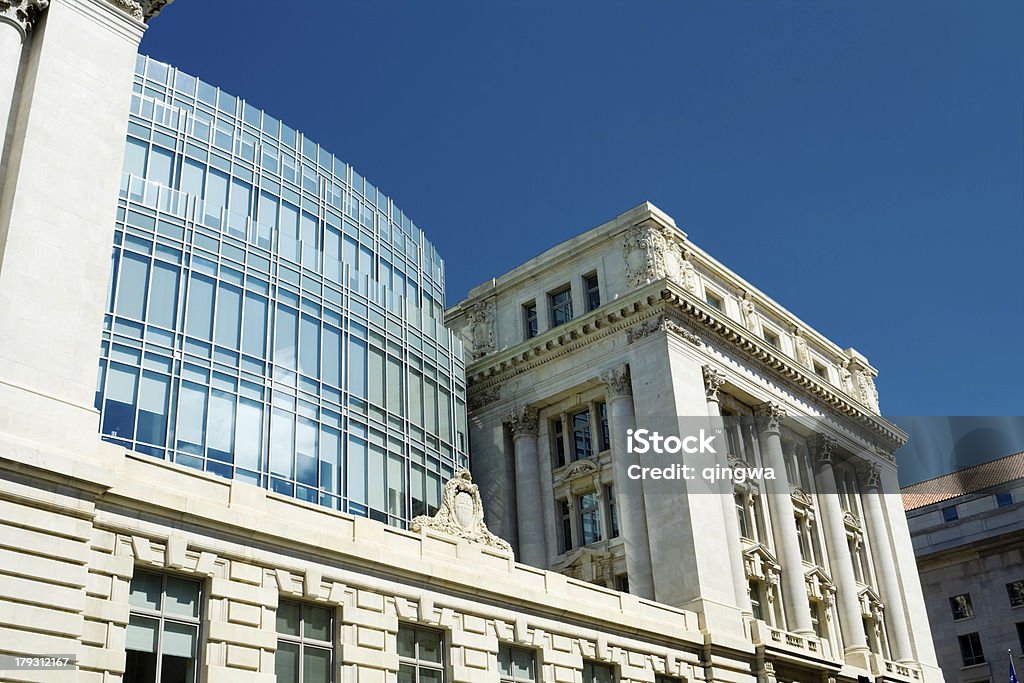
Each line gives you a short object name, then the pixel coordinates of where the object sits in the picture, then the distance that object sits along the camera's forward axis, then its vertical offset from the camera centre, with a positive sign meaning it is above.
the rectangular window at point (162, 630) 25.53 +4.99
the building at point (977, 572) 73.69 +15.11
